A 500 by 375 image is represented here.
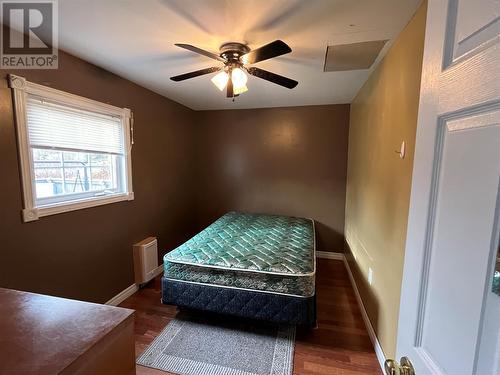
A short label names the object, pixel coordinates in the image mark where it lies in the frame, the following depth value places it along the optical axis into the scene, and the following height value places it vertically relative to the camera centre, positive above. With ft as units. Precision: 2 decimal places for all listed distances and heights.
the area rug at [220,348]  5.81 -4.85
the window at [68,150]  5.75 +0.26
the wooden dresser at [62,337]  2.03 -1.66
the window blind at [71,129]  6.01 +0.86
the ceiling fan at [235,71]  5.91 +2.26
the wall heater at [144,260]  9.13 -3.78
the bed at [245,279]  6.50 -3.27
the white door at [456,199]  1.50 -0.24
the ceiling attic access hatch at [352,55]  6.02 +2.91
